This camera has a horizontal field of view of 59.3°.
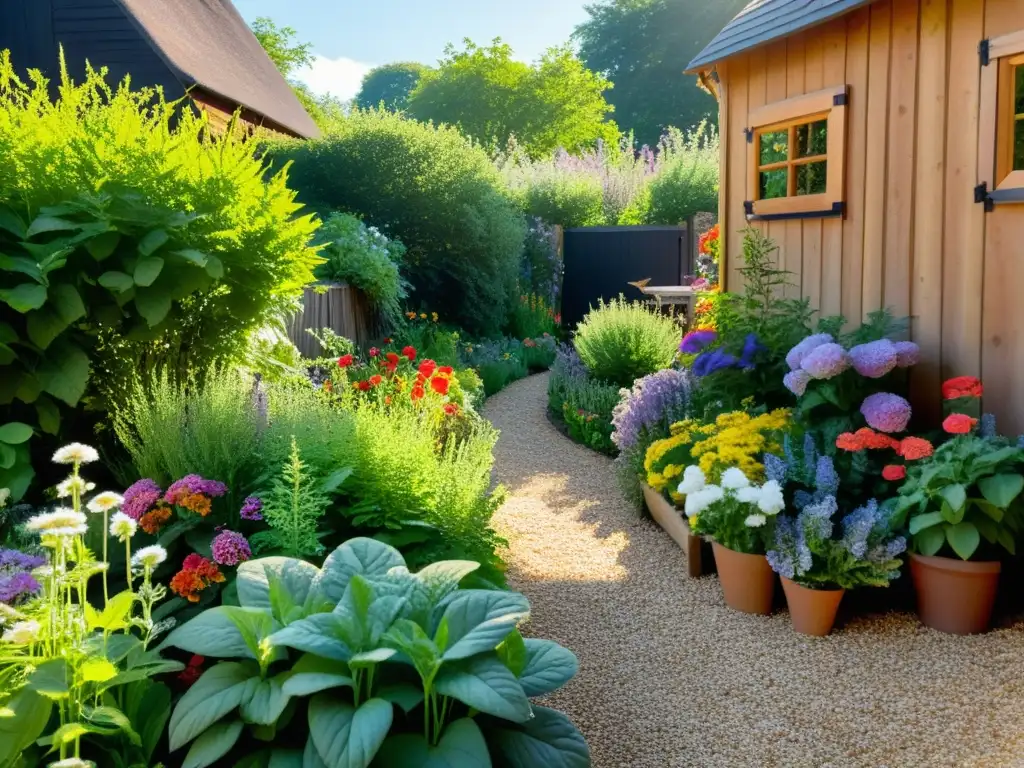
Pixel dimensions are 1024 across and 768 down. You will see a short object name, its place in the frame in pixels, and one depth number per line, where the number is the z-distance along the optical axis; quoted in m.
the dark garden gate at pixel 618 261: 13.12
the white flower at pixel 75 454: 1.97
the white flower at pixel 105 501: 2.03
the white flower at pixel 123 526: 2.06
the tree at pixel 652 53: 35.03
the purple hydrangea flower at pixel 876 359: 4.09
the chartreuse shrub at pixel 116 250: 3.33
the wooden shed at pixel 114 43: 10.32
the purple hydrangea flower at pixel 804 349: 4.39
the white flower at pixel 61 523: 1.80
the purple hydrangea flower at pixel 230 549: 2.73
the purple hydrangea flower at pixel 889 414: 3.95
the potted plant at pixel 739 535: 3.75
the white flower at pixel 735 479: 3.76
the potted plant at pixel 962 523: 3.42
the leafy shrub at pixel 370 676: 2.04
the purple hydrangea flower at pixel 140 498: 2.91
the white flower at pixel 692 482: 4.04
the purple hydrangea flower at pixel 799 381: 4.32
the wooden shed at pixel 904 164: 4.00
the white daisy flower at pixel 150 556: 2.07
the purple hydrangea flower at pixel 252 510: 3.04
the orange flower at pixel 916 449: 3.65
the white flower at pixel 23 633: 1.83
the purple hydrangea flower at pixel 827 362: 4.14
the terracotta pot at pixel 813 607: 3.54
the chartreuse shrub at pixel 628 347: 8.36
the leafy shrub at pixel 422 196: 10.52
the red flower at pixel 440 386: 5.24
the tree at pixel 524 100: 31.83
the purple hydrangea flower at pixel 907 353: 4.19
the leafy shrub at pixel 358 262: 8.64
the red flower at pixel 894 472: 3.70
